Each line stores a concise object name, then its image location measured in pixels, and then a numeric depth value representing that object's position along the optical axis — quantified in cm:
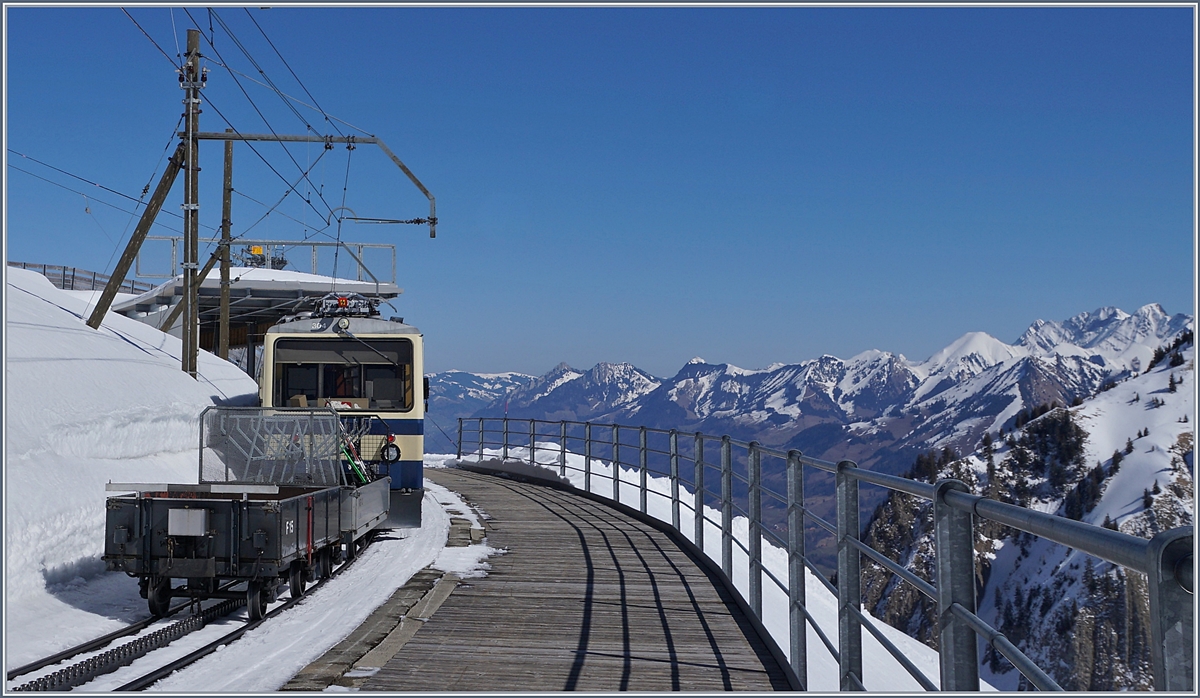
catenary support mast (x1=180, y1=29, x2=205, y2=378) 1627
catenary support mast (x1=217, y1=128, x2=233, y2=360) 2075
